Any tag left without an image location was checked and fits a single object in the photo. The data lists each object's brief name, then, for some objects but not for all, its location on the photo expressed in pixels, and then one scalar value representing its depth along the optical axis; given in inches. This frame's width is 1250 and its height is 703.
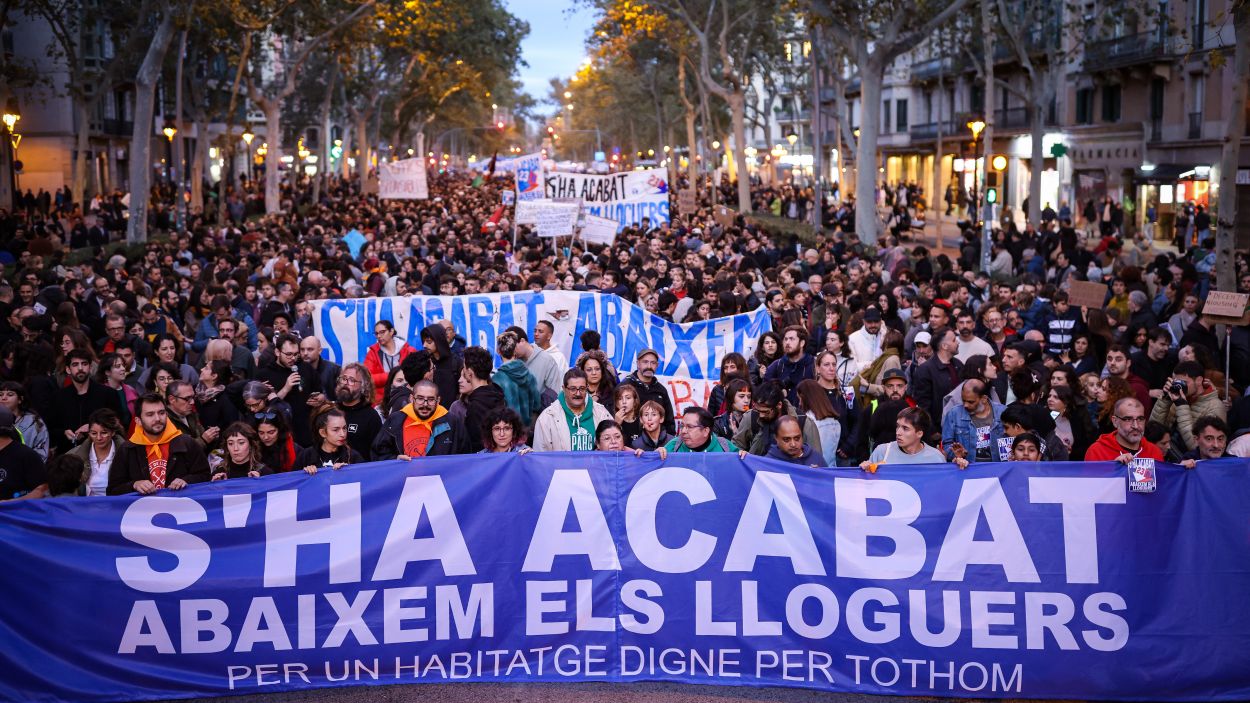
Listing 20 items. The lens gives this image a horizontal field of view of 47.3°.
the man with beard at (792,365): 458.0
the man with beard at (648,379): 413.1
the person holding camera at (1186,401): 389.1
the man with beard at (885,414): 389.7
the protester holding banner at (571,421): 373.4
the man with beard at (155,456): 325.1
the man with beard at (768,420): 350.3
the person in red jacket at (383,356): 493.0
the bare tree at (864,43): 1076.5
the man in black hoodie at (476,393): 388.2
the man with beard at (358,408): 385.4
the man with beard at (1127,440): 323.9
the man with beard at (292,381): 424.8
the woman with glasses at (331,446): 330.6
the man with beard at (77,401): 423.8
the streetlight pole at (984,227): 1054.4
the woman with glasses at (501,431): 326.0
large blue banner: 289.6
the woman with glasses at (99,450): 337.1
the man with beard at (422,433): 358.9
